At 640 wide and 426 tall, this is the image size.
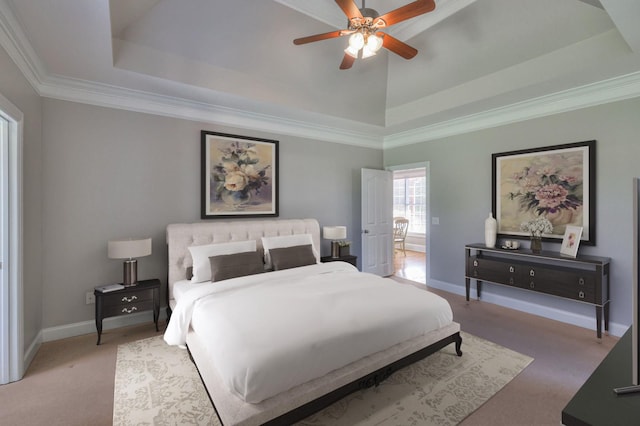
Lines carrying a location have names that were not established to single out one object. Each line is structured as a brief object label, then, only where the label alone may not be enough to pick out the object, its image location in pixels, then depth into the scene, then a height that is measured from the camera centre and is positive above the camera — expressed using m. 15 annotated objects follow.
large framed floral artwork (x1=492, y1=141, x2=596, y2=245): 3.35 +0.30
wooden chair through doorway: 8.58 -0.54
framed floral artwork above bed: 3.82 +0.49
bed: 1.65 -0.81
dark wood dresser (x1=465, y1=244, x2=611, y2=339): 3.07 -0.72
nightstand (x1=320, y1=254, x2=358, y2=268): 4.47 -0.73
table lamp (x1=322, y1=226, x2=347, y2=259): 4.54 -0.36
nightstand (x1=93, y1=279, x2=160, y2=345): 2.93 -0.93
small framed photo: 3.29 -0.32
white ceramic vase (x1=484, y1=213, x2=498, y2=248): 3.99 -0.26
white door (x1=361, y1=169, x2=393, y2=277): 5.25 -0.18
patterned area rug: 1.97 -1.38
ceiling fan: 2.05 +1.43
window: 9.06 +0.46
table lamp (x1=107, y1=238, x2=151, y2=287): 2.96 -0.42
